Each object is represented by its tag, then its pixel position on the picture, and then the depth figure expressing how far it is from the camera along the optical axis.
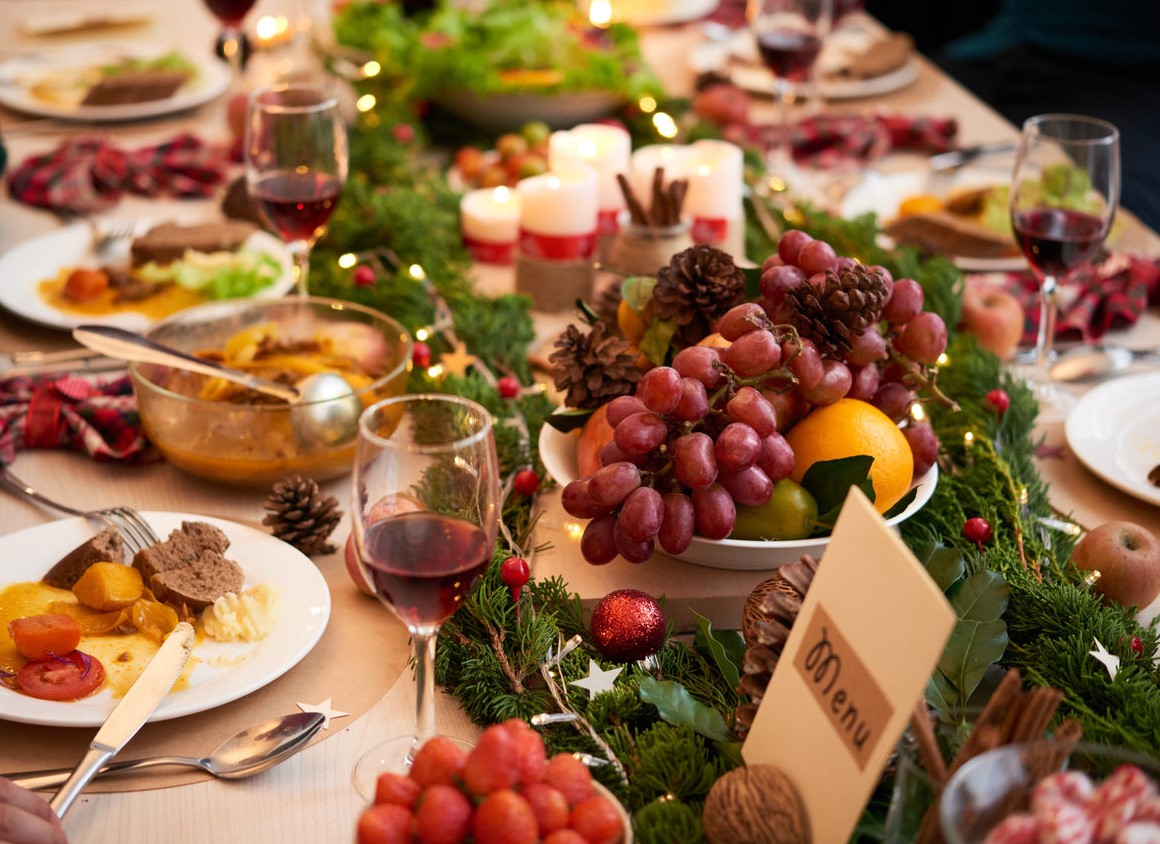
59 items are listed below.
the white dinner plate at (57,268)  1.49
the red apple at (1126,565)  1.01
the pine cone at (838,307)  1.00
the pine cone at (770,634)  0.79
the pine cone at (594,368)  1.08
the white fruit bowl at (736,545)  0.98
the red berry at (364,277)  1.61
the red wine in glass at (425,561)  0.73
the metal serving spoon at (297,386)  1.15
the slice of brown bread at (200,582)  0.95
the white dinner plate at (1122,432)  1.20
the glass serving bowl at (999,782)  0.58
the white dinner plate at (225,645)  0.84
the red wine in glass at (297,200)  1.37
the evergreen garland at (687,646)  0.82
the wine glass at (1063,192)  1.30
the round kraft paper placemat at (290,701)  0.84
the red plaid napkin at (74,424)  1.24
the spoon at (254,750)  0.83
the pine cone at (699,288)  1.09
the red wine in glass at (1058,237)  1.30
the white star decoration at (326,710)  0.89
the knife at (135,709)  0.78
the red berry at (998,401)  1.25
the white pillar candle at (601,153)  1.70
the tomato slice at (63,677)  0.85
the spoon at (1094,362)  1.44
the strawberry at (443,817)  0.63
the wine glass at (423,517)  0.72
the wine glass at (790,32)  1.99
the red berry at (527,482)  1.13
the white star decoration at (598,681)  0.89
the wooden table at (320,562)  0.80
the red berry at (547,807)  0.64
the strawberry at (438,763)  0.66
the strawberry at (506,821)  0.62
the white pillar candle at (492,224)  1.75
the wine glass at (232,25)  2.09
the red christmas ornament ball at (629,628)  0.92
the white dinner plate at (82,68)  2.22
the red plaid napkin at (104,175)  1.88
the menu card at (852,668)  0.64
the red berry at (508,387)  1.31
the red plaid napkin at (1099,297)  1.56
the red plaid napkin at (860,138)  2.11
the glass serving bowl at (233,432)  1.14
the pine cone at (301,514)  1.08
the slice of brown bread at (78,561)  0.98
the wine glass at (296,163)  1.37
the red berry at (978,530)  1.05
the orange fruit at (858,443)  1.01
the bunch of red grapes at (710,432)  0.93
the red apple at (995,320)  1.47
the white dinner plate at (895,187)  1.88
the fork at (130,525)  1.04
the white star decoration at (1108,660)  0.87
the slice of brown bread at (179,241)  1.64
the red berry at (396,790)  0.65
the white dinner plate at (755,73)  2.38
